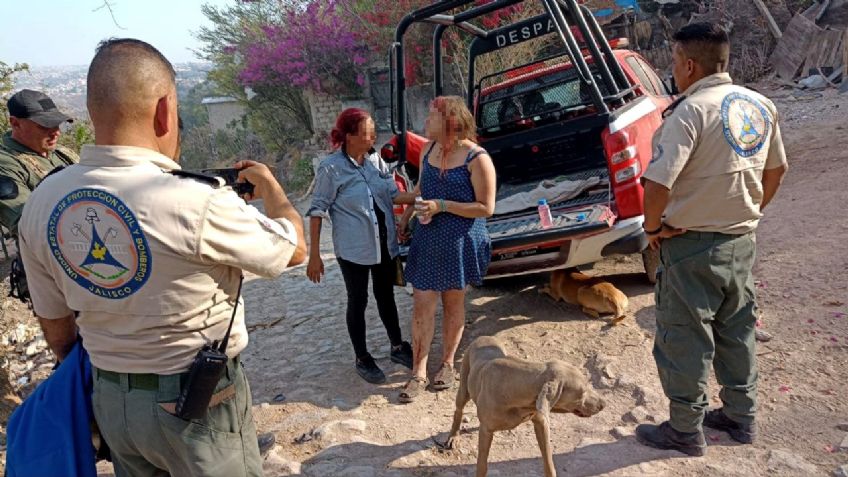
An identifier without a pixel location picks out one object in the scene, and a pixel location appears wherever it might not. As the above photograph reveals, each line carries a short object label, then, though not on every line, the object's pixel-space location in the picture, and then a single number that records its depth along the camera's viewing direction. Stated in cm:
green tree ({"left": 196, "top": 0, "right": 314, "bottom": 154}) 1655
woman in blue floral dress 386
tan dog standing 259
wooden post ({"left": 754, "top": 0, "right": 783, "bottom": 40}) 1285
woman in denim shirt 414
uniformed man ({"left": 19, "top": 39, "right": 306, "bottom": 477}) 169
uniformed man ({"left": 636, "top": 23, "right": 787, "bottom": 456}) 282
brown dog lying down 467
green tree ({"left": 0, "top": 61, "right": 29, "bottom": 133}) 604
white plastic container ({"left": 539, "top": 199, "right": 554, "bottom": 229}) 456
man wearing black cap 340
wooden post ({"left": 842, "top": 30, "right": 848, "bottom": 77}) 1143
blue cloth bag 191
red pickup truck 442
